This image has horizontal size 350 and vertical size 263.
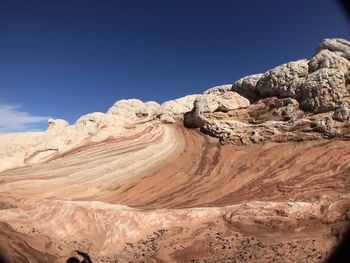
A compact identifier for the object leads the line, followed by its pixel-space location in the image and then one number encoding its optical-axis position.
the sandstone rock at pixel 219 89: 21.37
